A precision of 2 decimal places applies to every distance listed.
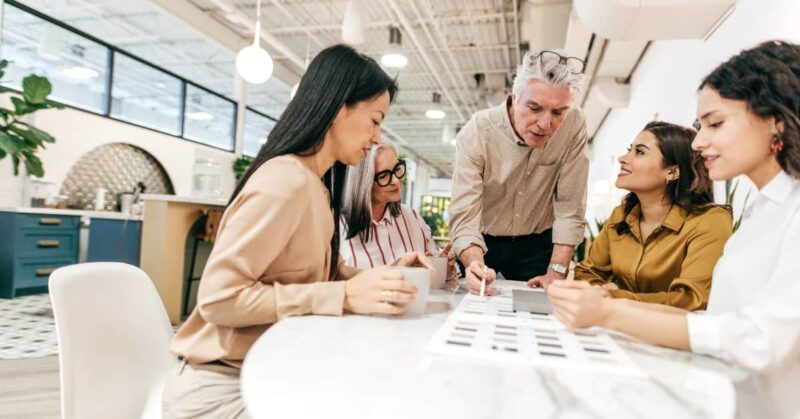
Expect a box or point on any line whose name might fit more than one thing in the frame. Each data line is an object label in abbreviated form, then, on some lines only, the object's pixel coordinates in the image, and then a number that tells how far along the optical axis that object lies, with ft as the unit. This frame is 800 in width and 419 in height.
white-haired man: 6.11
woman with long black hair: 2.89
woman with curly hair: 2.46
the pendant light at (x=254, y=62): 15.08
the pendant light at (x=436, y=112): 34.45
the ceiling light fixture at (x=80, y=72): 27.55
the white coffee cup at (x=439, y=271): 4.47
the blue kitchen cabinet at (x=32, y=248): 17.22
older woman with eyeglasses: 6.59
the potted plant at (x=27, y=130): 15.90
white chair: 3.16
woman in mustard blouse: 4.62
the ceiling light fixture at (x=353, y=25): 15.01
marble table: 1.68
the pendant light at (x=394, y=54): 19.62
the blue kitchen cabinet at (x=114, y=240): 19.81
